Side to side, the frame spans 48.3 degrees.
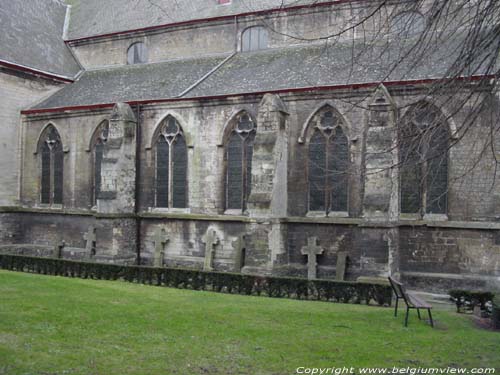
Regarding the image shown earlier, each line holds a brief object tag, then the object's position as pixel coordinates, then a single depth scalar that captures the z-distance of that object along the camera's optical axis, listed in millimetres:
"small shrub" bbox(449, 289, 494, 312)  13328
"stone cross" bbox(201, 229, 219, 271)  18938
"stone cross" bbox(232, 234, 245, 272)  18516
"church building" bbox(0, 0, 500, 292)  15969
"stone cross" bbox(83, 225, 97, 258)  21047
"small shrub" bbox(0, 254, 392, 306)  13758
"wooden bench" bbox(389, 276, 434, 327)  10730
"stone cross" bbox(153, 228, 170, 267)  19922
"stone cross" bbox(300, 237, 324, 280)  17266
